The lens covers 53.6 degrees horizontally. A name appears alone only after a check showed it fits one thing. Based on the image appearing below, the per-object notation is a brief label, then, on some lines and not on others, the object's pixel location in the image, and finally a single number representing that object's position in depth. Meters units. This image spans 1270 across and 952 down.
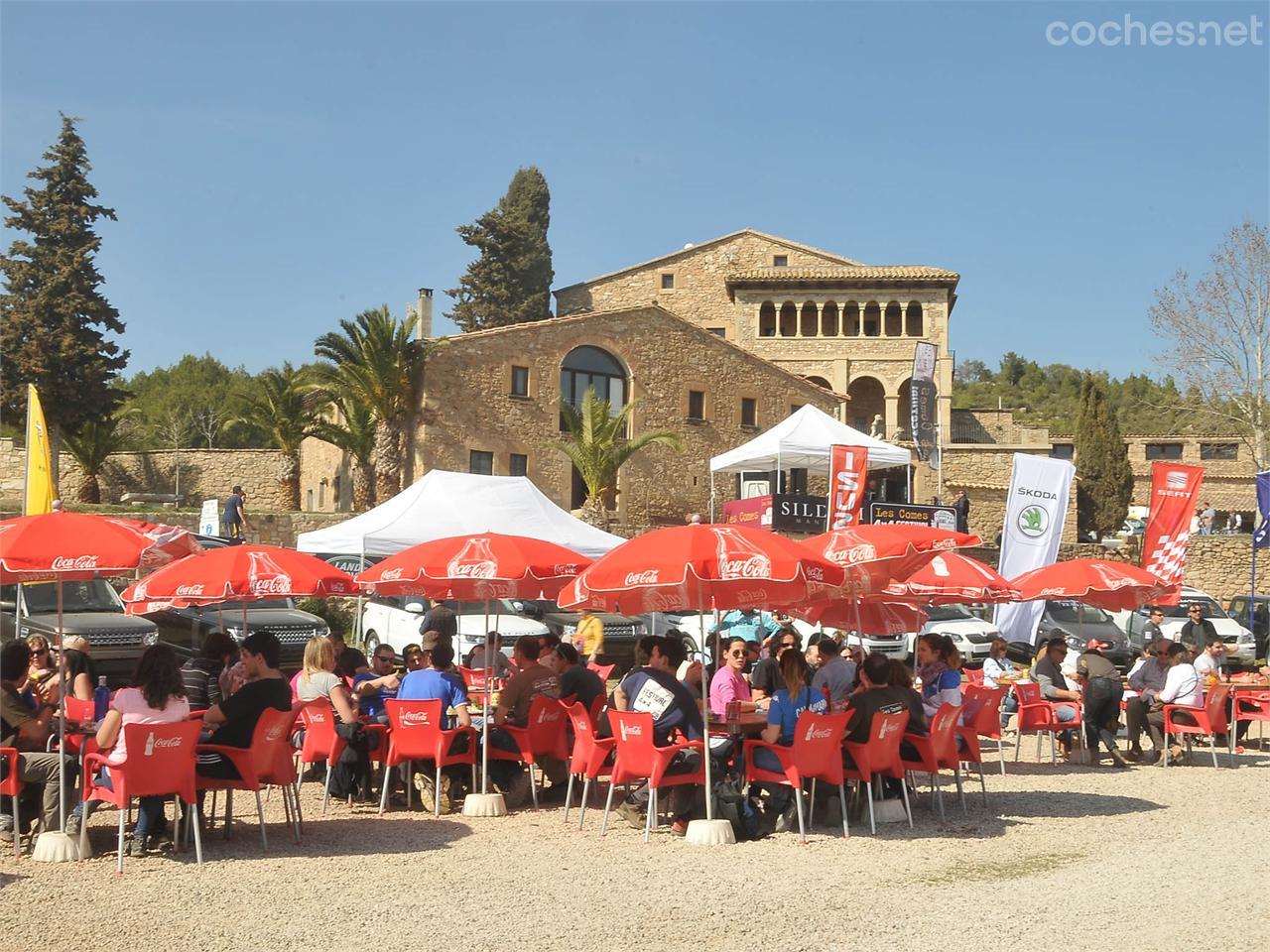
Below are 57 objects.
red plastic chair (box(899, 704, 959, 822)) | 9.49
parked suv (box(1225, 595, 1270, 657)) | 24.45
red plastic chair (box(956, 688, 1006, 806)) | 10.30
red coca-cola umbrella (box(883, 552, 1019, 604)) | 12.51
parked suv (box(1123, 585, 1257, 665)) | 23.30
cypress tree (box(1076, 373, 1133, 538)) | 43.53
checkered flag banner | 20.52
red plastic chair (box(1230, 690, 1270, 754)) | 13.23
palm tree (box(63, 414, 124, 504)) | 34.41
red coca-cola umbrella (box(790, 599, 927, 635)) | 12.71
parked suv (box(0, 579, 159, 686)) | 15.50
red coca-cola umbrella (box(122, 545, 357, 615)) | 10.29
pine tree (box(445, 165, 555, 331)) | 55.91
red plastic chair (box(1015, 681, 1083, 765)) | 12.42
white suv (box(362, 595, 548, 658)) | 18.36
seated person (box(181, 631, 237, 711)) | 9.20
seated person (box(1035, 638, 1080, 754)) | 13.15
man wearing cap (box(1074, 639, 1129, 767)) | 12.70
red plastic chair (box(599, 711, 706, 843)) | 8.59
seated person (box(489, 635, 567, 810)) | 10.16
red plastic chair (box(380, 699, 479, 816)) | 9.51
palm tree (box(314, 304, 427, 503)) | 32.66
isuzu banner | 22.91
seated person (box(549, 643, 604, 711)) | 10.38
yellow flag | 14.66
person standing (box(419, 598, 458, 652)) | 14.05
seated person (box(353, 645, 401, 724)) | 10.25
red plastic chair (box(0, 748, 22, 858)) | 7.86
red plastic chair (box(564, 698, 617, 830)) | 9.10
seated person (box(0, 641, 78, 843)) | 8.03
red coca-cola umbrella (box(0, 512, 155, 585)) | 7.56
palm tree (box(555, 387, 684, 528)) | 34.53
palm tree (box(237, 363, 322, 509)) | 35.09
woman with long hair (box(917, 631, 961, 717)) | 10.65
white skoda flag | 19.25
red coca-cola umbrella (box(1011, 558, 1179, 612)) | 12.82
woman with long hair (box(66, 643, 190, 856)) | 7.45
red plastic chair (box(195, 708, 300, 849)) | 7.94
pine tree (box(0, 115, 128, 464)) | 33.12
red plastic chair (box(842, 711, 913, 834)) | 9.01
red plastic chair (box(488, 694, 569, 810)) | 9.92
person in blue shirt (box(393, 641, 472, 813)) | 9.70
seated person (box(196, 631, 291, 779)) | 8.00
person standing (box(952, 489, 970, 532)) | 35.52
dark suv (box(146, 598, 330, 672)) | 17.80
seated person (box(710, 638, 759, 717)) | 9.98
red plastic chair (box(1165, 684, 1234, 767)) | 12.38
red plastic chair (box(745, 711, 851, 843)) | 8.62
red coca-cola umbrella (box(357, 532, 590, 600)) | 10.66
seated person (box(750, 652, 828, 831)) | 8.95
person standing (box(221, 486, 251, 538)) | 27.84
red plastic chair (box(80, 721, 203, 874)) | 7.34
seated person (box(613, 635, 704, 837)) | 8.85
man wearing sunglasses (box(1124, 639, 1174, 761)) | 13.30
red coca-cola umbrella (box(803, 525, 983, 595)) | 9.32
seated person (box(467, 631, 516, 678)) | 11.40
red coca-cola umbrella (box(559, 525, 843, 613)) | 8.23
